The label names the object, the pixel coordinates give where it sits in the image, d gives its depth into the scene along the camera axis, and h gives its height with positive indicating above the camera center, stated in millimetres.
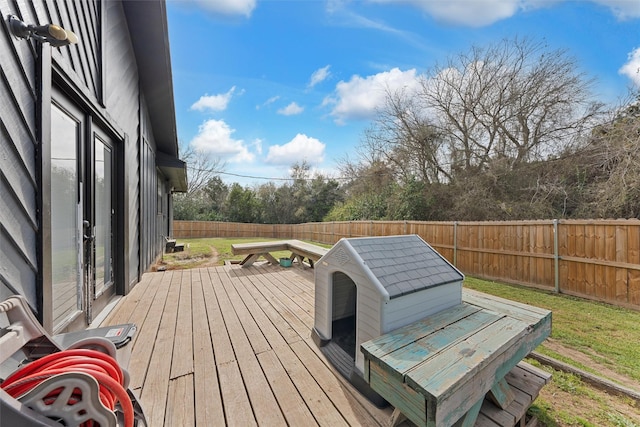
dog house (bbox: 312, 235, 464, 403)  1850 -631
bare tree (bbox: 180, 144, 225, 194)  22853 +4186
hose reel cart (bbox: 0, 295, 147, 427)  827 -652
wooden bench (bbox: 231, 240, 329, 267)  5544 -907
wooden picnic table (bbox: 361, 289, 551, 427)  1225 -858
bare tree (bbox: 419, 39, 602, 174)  8156 +3900
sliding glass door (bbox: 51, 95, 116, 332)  2158 -58
